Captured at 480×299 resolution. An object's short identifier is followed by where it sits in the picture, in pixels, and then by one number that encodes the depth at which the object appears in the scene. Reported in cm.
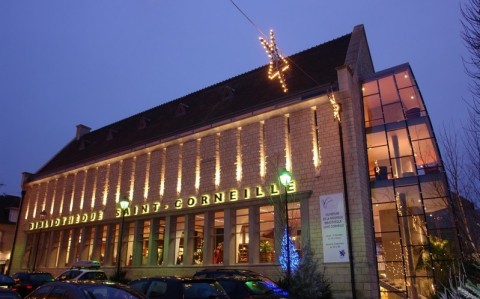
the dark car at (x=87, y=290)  697
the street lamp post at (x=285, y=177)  1633
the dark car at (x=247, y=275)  1080
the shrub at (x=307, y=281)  1578
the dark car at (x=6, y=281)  1517
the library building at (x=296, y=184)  1869
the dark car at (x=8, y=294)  869
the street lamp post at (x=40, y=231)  3002
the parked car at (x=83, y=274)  1651
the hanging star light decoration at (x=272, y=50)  1278
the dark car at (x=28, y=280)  1738
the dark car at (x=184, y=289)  912
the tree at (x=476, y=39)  744
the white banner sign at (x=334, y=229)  1797
